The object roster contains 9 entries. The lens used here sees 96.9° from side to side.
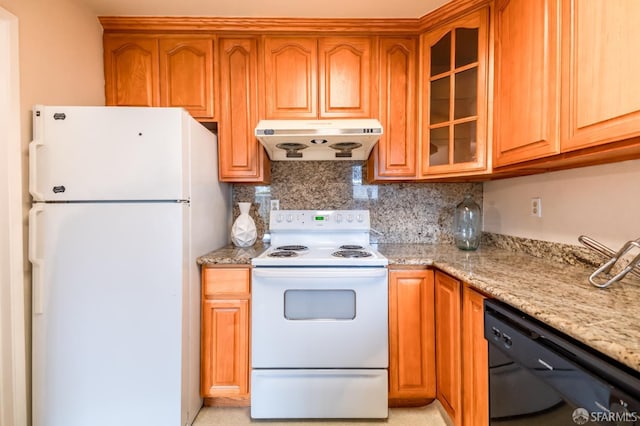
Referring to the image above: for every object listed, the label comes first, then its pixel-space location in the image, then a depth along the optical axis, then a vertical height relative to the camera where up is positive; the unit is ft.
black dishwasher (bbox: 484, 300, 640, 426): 2.06 -1.52
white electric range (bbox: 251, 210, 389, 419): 5.17 -2.41
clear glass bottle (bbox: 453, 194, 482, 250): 6.45 -0.45
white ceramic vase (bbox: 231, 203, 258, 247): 6.57 -0.55
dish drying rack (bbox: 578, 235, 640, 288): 3.18 -0.70
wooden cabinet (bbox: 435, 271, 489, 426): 3.98 -2.30
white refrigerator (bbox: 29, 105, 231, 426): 4.52 -1.00
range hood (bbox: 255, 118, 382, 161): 5.24 +1.34
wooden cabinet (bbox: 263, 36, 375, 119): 6.17 +2.82
